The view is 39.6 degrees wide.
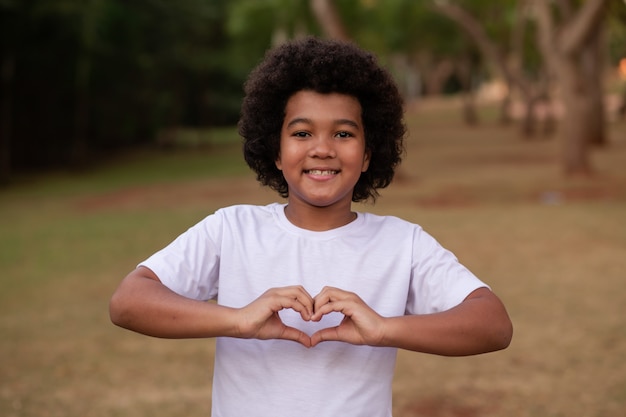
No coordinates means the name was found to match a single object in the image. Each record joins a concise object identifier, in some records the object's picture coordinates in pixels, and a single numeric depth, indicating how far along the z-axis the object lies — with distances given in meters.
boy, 1.81
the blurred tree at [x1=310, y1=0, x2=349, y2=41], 15.32
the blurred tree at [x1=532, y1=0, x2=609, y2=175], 13.88
